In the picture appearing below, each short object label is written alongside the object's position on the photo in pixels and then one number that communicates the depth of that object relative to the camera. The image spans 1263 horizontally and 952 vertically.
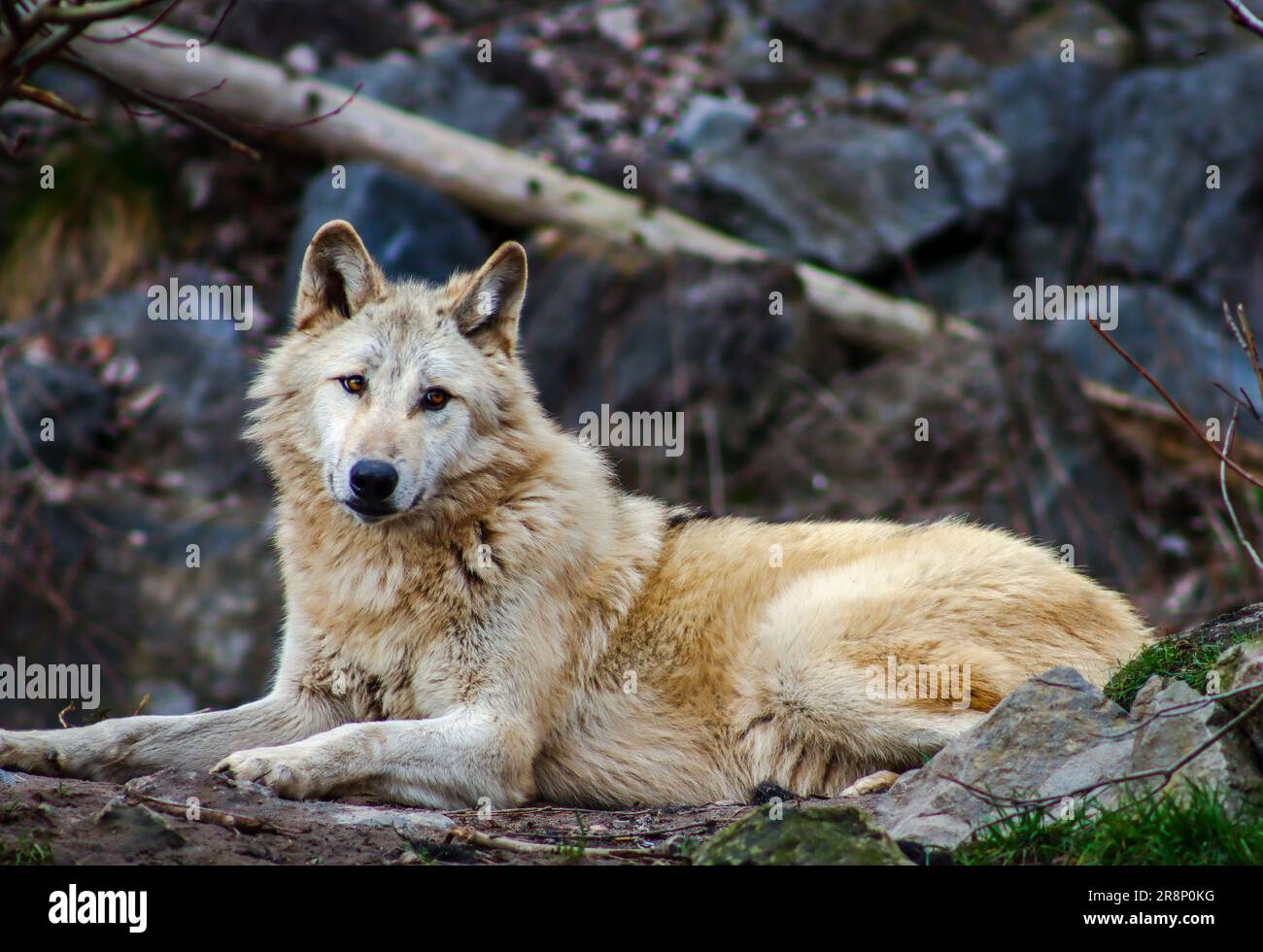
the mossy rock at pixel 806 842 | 3.62
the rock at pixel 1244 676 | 3.89
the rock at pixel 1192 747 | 3.83
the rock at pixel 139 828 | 3.94
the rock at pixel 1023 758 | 4.25
